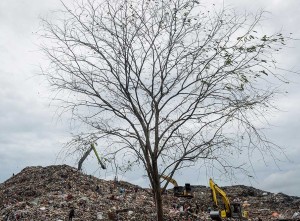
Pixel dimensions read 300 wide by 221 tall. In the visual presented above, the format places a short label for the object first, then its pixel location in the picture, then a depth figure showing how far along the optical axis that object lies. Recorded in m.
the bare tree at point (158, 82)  8.22
